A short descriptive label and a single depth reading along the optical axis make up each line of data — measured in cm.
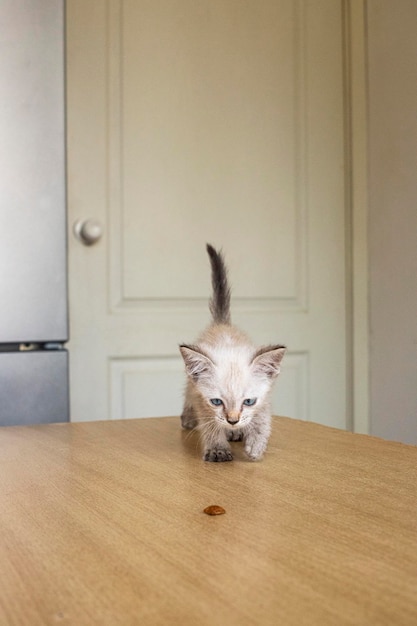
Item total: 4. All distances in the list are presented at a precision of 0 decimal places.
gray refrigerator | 124
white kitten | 94
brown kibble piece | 61
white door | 203
